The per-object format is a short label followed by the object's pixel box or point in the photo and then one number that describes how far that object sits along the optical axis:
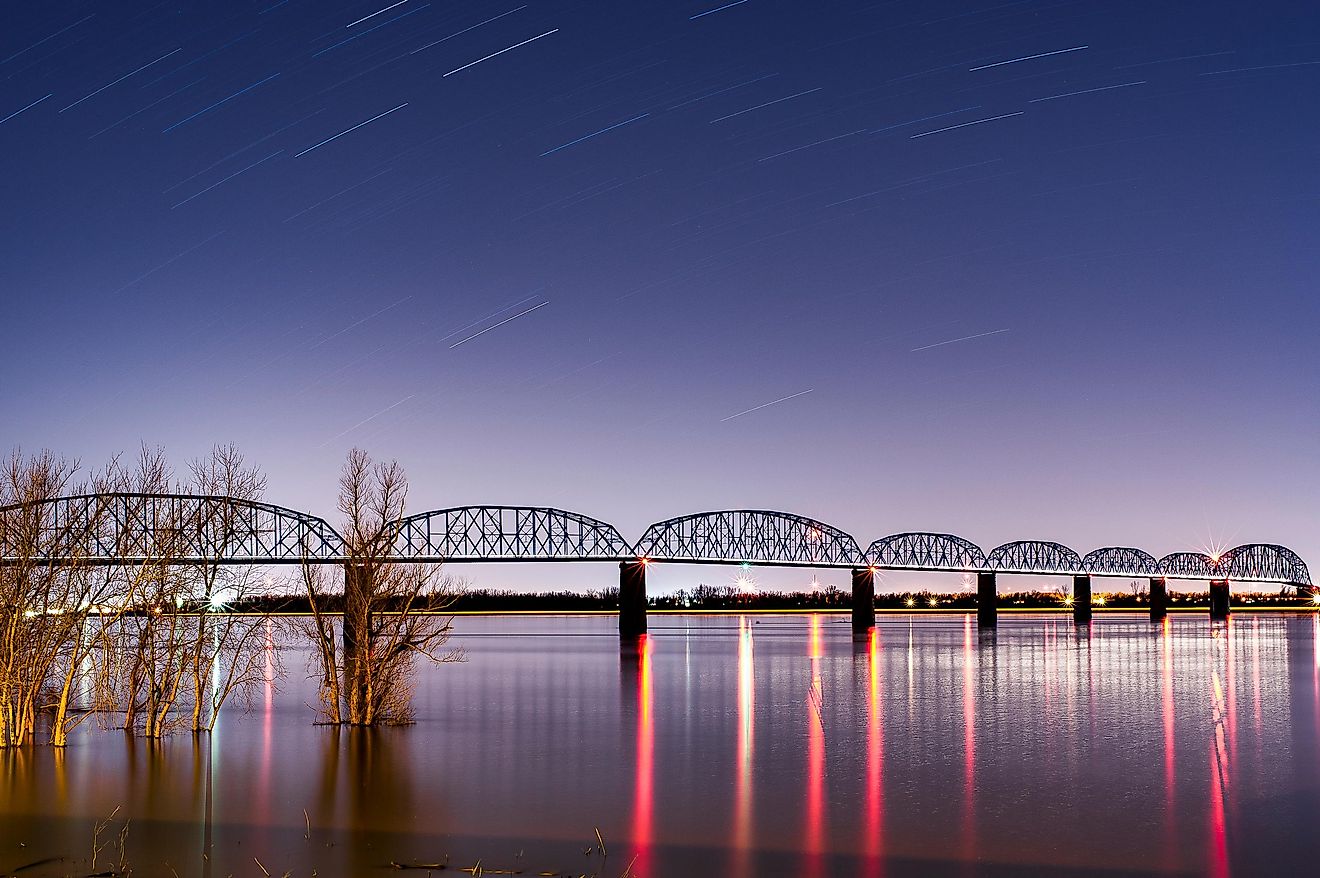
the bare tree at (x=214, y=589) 32.72
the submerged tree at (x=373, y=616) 38.28
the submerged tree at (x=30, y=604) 33.75
